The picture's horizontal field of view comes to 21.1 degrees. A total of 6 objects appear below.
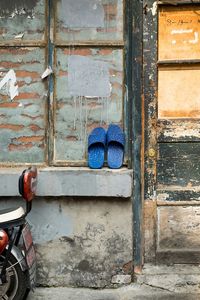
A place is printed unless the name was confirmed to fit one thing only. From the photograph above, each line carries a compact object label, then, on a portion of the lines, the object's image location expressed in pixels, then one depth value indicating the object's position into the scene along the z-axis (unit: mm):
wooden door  4973
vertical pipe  4898
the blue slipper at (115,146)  4859
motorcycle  4184
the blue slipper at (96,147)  4871
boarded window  4938
